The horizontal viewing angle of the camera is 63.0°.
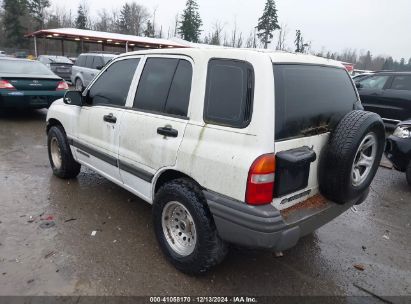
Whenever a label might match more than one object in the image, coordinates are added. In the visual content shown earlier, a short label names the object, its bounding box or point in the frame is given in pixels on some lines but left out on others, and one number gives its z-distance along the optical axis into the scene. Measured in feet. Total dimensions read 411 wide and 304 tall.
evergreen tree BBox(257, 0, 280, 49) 198.39
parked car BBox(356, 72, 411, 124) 27.30
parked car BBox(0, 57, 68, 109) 26.53
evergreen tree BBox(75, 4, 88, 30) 213.87
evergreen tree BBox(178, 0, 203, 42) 202.28
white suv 7.74
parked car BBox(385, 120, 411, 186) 16.79
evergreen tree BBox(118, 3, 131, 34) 230.07
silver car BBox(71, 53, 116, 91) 47.40
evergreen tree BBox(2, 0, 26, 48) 171.01
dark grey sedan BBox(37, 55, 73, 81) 59.67
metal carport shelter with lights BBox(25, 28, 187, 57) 81.35
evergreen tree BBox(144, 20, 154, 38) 226.56
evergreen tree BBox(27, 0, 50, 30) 194.80
